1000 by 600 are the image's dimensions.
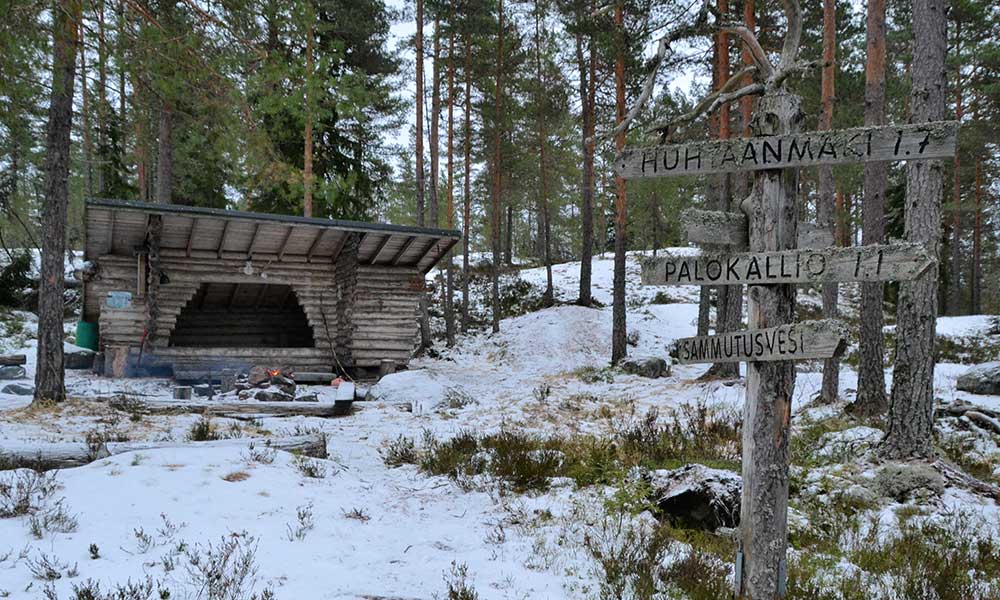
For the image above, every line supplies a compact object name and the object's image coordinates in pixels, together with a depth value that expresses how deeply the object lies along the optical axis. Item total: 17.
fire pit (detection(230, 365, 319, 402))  10.84
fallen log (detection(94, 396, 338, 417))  9.26
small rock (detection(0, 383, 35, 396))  10.09
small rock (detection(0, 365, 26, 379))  11.43
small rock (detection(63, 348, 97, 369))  14.09
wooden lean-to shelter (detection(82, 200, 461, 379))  13.09
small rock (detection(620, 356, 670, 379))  14.98
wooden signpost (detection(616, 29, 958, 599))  3.09
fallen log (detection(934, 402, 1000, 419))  7.37
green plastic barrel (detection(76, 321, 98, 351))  15.24
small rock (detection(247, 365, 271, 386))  12.48
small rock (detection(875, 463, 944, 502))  5.27
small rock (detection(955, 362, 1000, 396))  8.96
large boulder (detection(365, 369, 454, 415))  11.58
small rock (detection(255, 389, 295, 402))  10.70
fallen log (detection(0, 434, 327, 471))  5.41
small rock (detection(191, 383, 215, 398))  11.52
